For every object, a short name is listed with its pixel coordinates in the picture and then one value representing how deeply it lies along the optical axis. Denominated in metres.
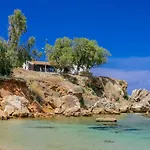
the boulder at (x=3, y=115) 49.81
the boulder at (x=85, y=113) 63.97
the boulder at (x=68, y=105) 64.12
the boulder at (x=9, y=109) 53.89
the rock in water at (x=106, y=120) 52.94
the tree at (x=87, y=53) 100.25
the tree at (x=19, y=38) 82.12
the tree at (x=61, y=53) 97.38
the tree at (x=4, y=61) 68.88
